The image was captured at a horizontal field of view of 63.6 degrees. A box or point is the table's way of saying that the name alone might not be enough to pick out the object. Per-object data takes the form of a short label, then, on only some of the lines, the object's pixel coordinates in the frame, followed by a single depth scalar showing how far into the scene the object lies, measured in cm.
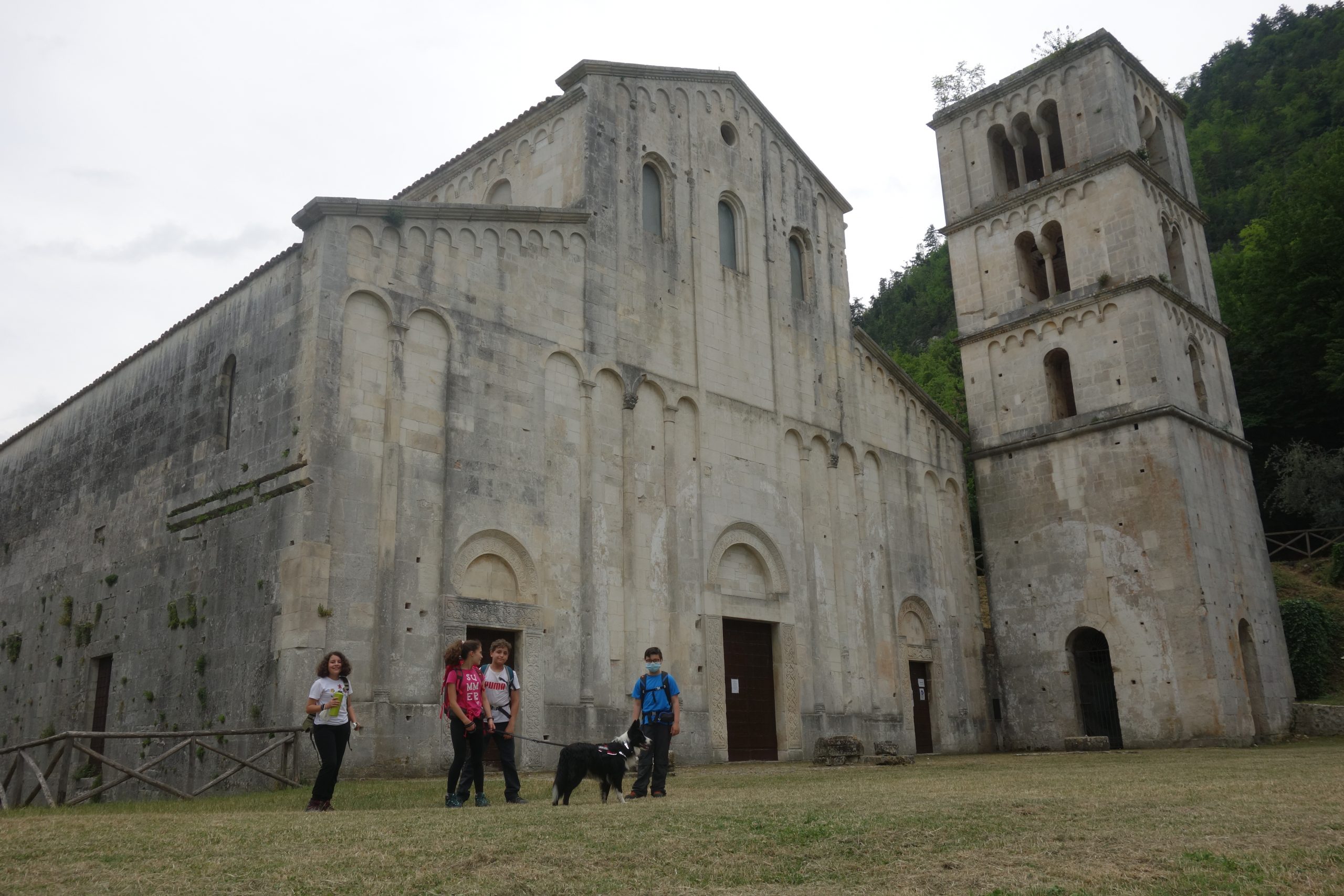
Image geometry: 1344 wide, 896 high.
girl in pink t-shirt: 1133
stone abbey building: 1727
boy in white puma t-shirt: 1167
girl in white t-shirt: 1111
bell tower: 2481
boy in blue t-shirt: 1224
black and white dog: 1119
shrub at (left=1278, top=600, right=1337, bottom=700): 2902
